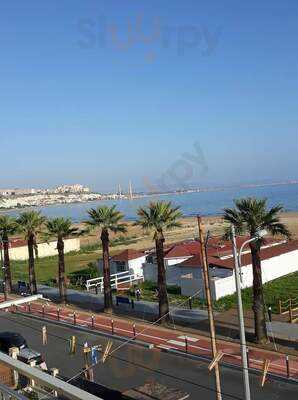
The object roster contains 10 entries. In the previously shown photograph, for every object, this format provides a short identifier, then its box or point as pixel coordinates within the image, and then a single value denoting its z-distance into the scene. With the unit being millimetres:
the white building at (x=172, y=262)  45003
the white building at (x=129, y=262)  50281
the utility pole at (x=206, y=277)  17434
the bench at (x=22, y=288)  47375
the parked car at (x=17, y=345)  24656
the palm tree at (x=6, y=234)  46469
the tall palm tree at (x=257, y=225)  26547
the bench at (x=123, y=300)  38156
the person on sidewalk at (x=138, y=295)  40434
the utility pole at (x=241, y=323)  15780
